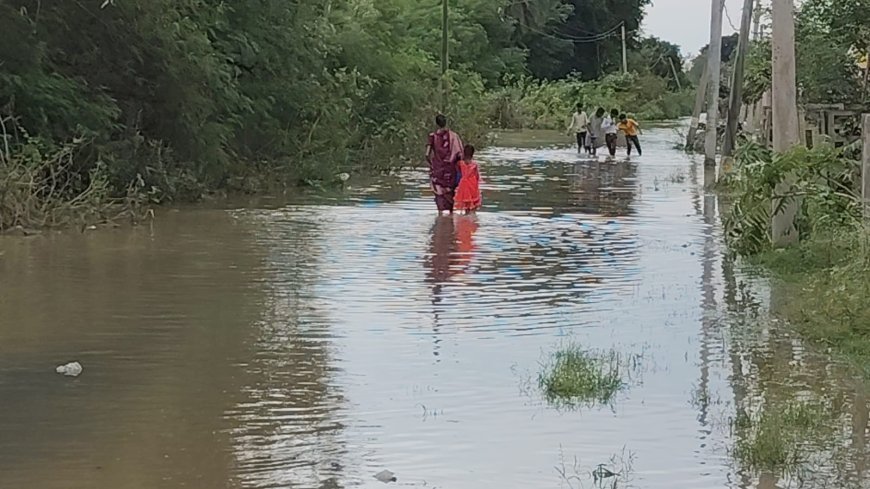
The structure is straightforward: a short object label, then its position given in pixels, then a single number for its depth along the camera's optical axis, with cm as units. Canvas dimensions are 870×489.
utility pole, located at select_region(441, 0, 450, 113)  4811
